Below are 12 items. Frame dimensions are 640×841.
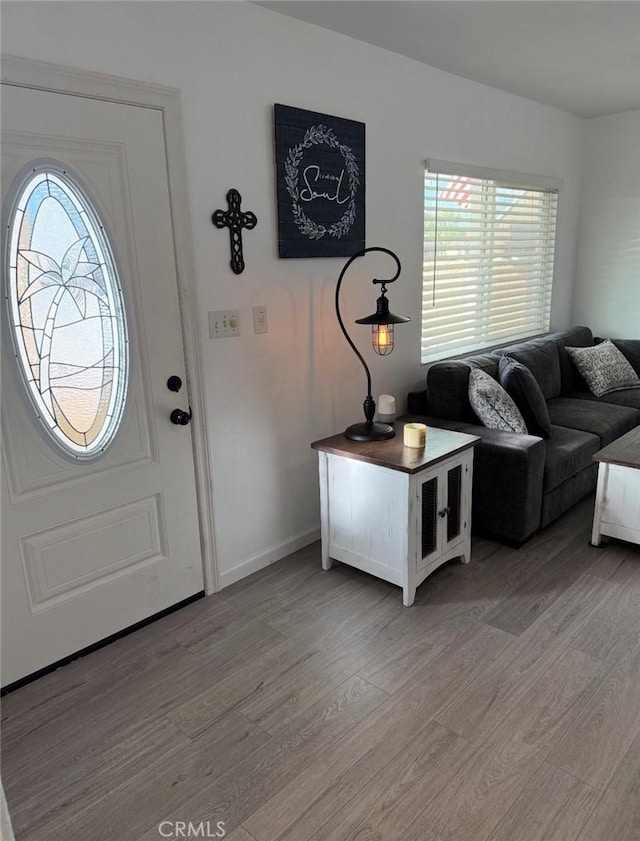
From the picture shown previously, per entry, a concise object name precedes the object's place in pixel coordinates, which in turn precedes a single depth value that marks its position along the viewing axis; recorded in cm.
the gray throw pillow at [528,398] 323
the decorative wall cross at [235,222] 238
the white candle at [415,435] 255
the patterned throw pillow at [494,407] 308
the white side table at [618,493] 278
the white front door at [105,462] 192
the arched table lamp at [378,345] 250
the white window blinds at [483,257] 355
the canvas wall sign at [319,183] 257
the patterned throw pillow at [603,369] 425
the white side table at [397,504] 244
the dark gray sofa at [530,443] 286
